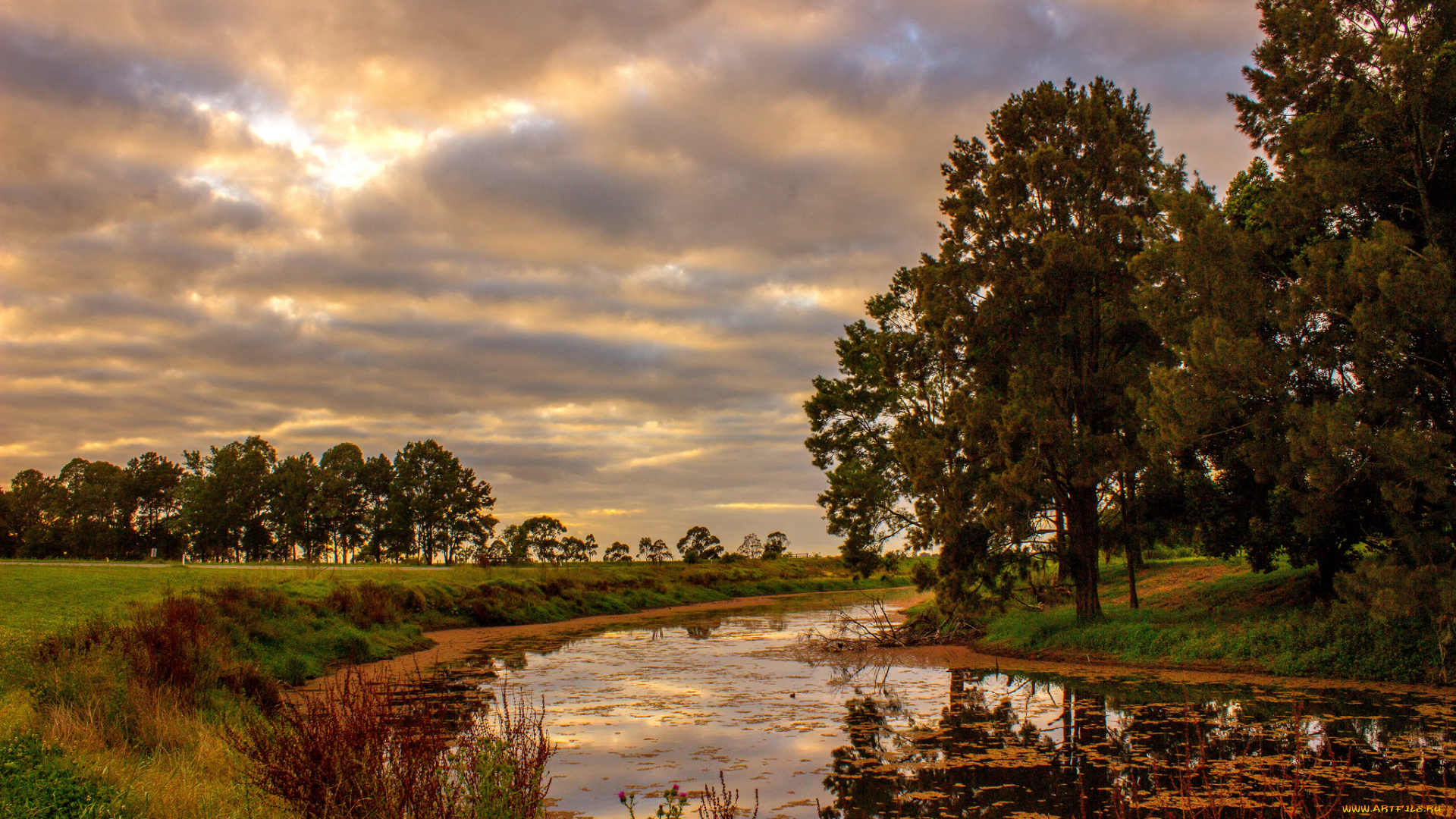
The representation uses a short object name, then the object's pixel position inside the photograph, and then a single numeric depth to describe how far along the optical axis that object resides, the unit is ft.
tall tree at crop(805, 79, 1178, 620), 65.10
